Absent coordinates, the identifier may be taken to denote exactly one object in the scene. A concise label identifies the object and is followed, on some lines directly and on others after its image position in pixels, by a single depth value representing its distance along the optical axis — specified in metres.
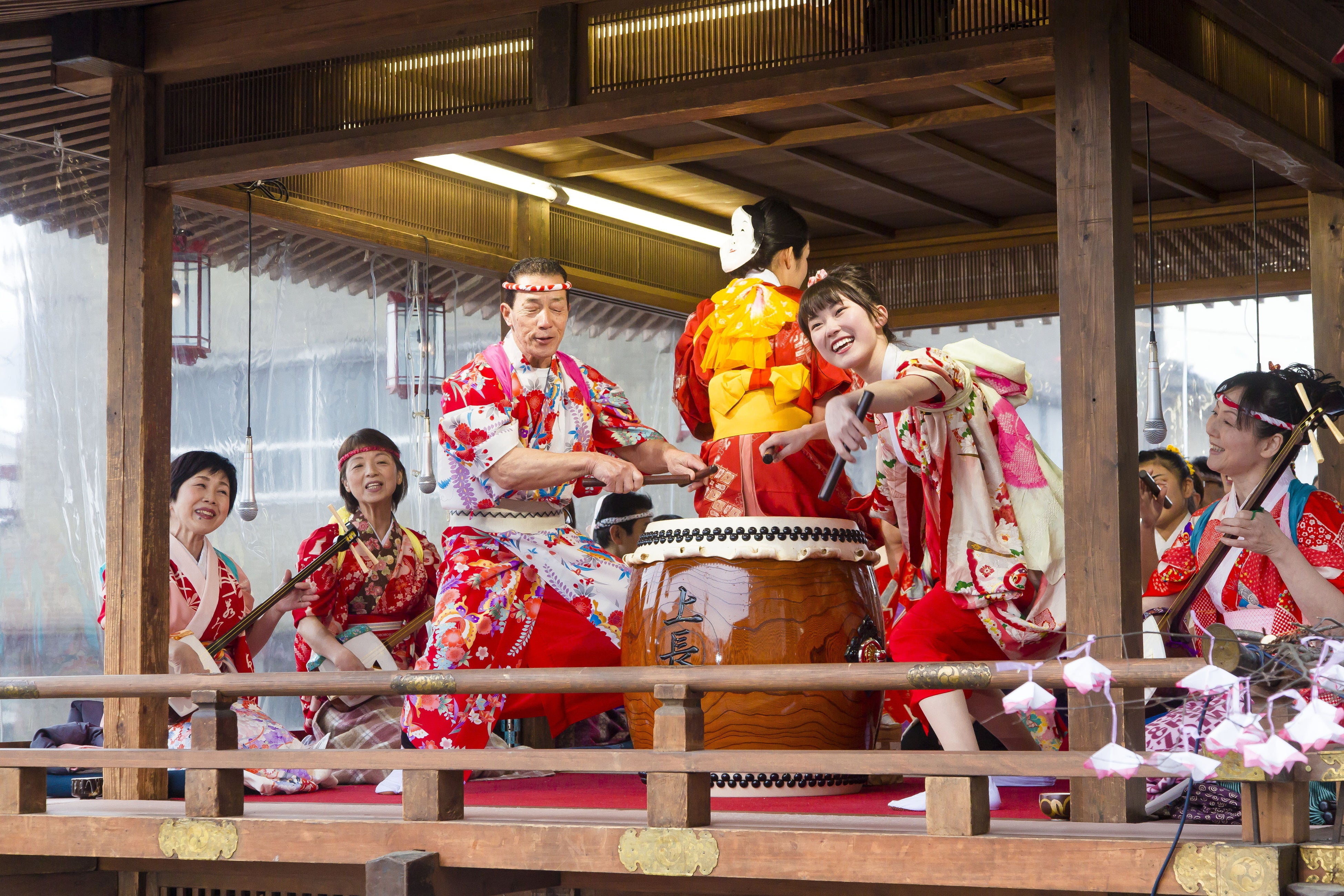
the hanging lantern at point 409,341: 6.39
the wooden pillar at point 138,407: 4.20
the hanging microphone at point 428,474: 6.04
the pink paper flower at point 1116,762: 2.14
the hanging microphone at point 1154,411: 5.16
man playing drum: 4.07
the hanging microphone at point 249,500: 5.34
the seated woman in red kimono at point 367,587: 5.02
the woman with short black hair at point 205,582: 4.77
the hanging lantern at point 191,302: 5.88
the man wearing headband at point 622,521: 6.48
